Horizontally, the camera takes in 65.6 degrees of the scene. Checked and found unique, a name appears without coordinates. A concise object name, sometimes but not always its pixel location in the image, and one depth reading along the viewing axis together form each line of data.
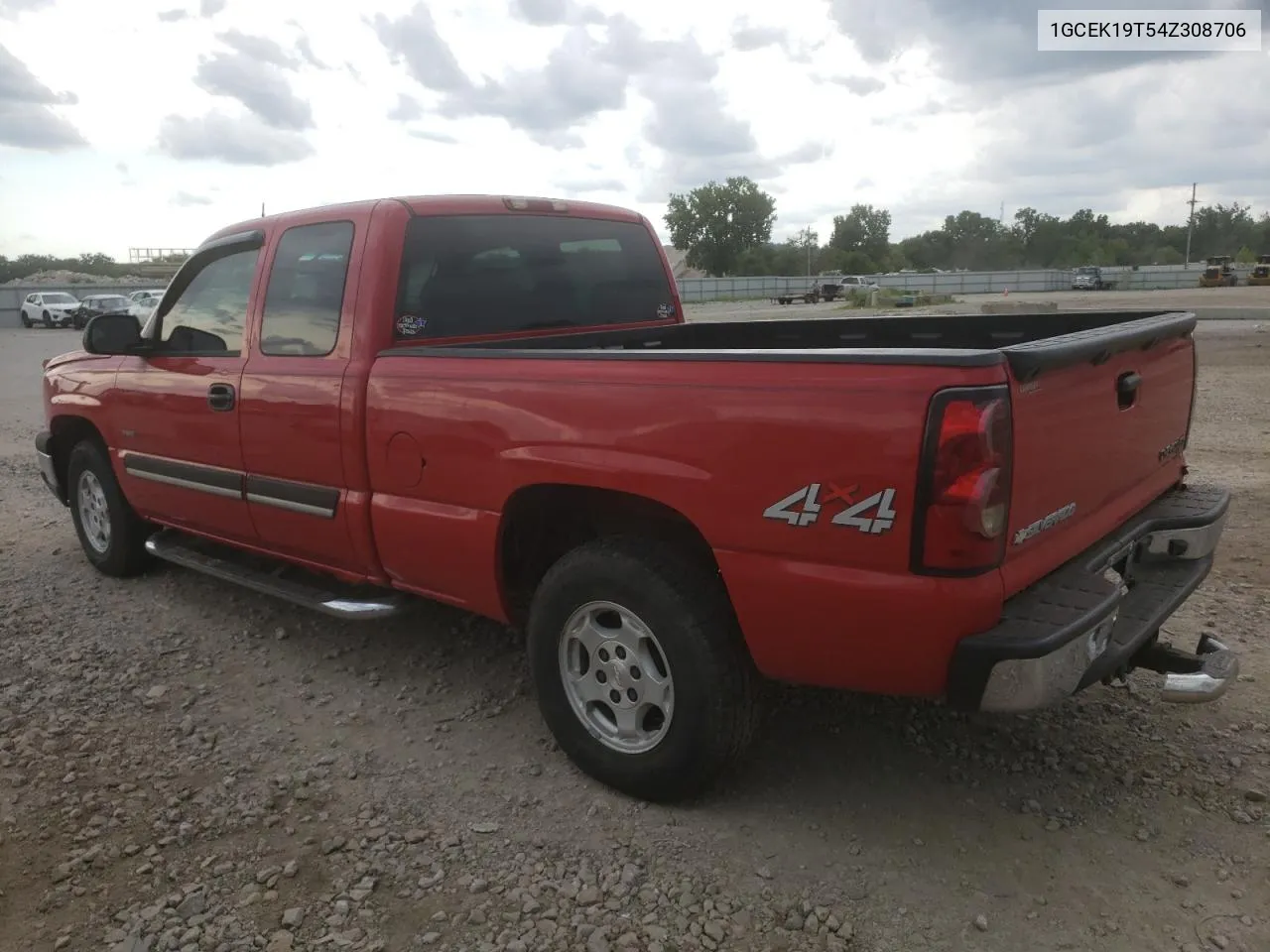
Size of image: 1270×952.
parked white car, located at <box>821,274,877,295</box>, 52.51
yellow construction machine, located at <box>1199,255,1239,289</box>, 52.00
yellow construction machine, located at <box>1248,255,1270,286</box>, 50.44
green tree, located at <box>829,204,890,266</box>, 113.31
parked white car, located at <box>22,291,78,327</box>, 37.34
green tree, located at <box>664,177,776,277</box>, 104.75
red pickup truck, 2.44
